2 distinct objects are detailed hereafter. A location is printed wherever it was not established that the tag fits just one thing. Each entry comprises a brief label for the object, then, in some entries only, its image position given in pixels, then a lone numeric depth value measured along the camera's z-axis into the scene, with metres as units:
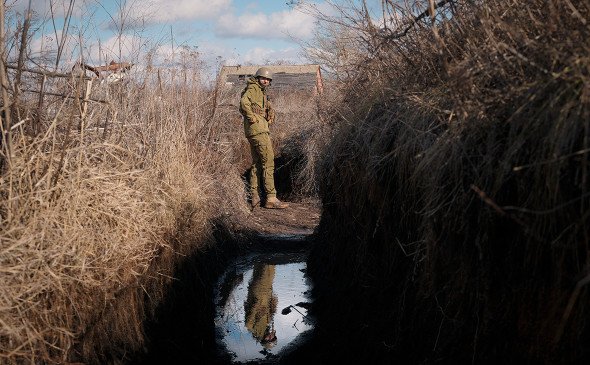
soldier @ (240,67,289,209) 11.51
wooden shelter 18.34
